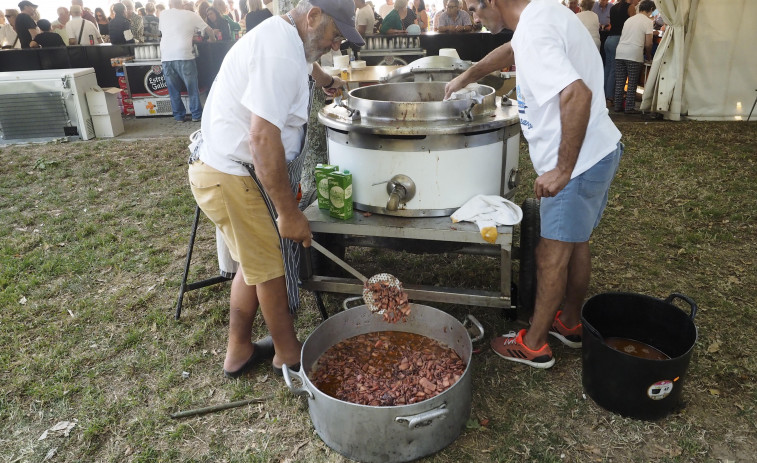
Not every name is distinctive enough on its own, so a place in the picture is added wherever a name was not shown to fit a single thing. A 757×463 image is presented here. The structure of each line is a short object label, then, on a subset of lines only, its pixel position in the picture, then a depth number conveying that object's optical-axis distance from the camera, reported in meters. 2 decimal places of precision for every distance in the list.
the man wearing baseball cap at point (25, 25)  10.27
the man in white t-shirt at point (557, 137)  2.22
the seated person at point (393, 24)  10.55
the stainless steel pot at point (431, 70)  4.89
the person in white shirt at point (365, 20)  10.71
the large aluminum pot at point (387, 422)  2.09
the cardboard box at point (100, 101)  8.07
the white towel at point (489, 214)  2.65
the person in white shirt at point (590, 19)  8.73
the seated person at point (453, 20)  10.63
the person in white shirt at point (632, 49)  8.20
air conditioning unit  7.77
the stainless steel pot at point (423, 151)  2.71
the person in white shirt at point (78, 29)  10.73
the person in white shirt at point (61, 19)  11.86
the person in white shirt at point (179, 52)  8.79
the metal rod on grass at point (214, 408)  2.57
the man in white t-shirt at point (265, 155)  2.13
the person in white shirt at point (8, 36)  10.80
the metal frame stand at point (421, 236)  2.71
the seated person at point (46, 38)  10.34
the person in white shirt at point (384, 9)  13.52
